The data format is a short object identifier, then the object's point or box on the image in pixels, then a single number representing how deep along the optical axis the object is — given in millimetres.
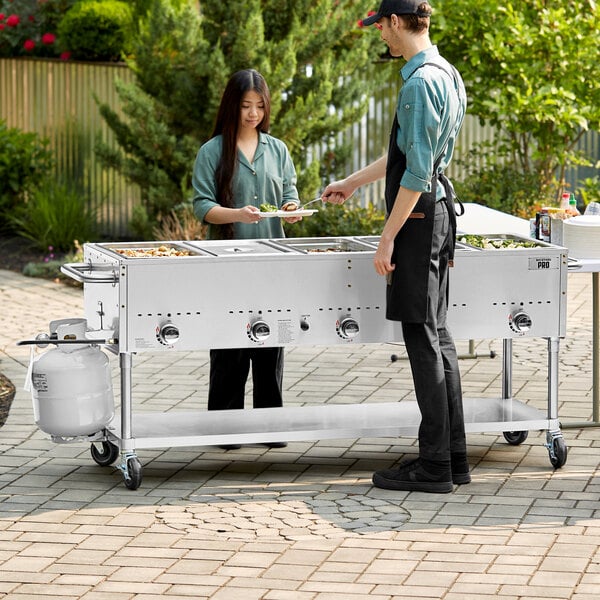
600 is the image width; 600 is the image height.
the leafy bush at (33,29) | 16172
